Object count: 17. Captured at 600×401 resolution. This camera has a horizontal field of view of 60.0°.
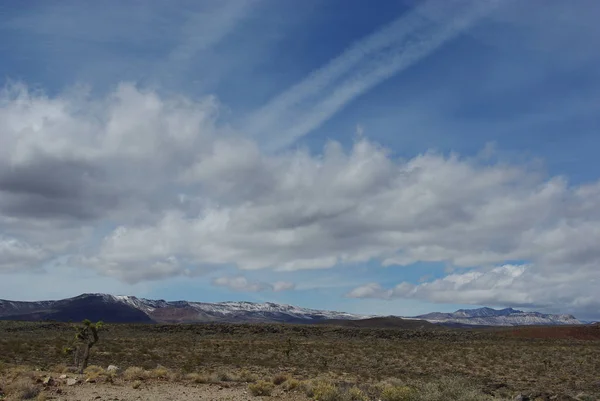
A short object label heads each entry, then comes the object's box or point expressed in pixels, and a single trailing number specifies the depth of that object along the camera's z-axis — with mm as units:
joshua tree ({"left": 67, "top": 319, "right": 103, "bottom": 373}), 28783
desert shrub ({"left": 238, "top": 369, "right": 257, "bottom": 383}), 26000
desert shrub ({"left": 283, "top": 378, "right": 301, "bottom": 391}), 21703
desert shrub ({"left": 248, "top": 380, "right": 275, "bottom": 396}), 20531
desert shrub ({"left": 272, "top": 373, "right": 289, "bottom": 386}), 23567
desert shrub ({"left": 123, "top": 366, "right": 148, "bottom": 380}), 22766
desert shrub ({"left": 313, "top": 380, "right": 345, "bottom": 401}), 18469
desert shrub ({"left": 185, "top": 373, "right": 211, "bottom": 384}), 23405
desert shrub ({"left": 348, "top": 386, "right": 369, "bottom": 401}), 18844
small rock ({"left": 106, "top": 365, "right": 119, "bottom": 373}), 25433
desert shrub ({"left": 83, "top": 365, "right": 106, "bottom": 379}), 22083
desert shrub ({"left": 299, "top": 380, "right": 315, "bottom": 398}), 20078
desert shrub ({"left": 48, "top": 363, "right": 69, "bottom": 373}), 26873
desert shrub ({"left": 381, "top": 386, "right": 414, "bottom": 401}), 18703
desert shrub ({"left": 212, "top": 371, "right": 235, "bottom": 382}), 24562
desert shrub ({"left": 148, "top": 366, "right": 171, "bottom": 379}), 23609
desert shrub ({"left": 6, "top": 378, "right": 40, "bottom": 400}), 17297
